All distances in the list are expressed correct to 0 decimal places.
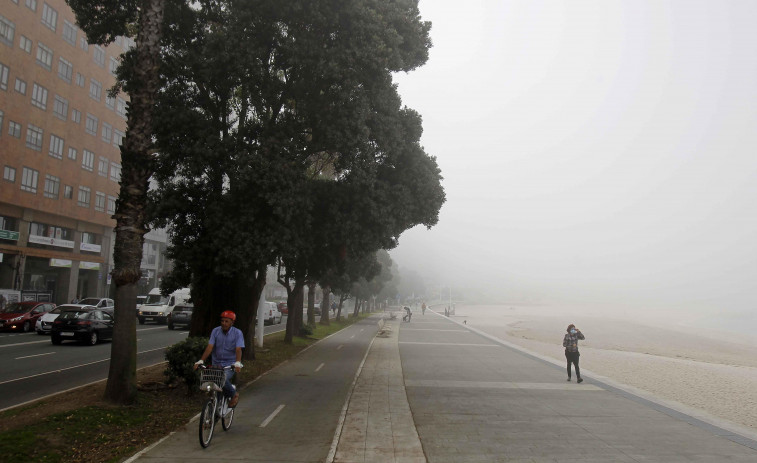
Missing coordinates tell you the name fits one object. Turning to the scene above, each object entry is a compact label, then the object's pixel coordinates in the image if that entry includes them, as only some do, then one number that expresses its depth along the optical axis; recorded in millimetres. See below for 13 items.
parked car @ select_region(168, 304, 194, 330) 30984
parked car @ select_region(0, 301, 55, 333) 25906
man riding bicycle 8594
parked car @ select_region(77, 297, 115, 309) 33266
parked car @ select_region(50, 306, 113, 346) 20844
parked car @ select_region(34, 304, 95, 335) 25031
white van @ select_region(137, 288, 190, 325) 34719
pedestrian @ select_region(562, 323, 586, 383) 15922
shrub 11320
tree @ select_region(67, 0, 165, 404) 9992
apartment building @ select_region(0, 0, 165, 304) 39281
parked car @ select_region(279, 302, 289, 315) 59438
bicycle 7770
